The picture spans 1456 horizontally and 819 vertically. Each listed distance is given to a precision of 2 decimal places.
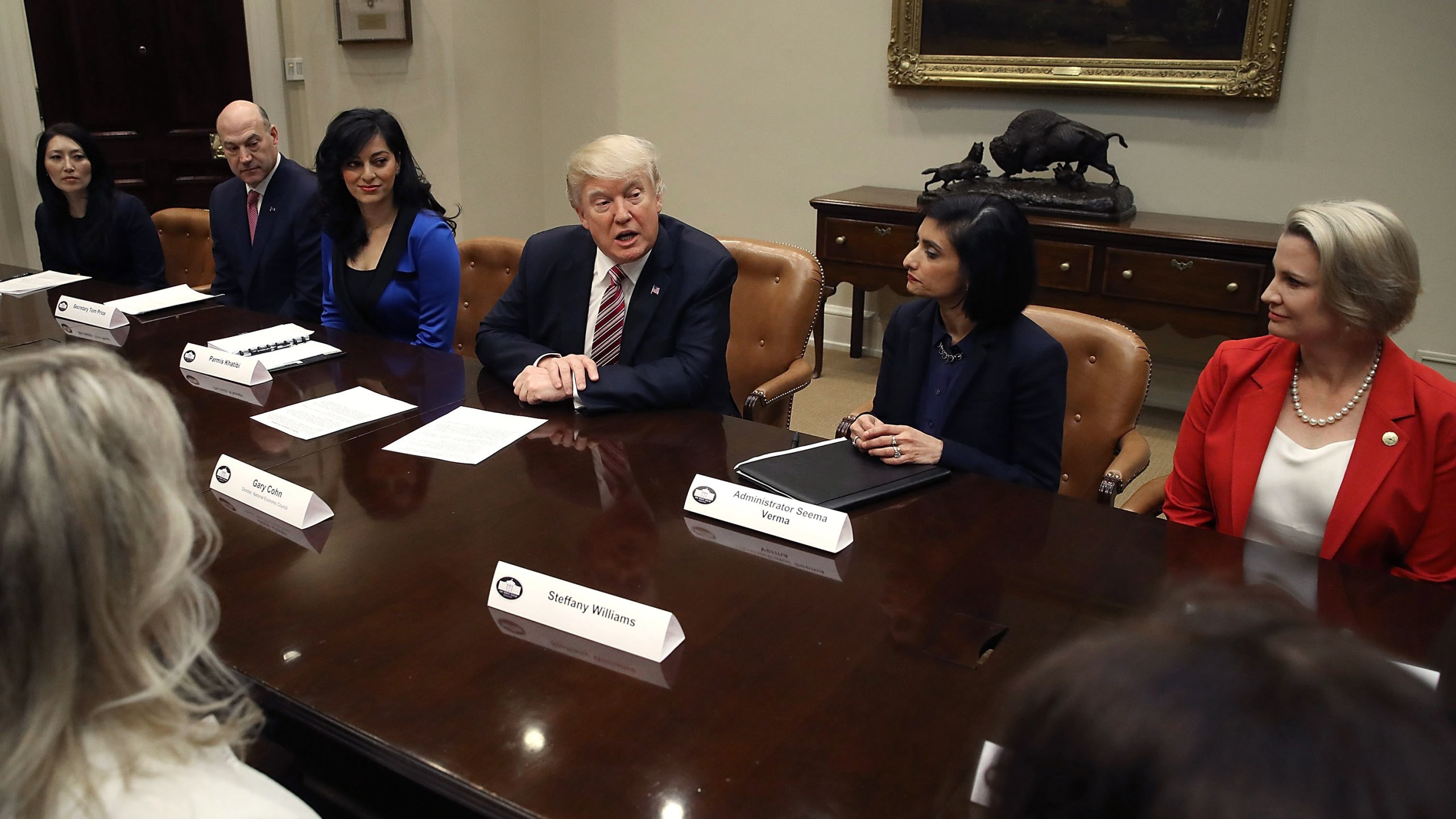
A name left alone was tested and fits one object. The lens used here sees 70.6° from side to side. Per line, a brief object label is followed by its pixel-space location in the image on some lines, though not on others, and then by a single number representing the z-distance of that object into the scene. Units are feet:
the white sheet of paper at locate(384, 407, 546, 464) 6.14
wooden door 16.97
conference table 3.36
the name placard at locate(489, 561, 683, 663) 4.00
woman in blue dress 9.39
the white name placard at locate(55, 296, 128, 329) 9.14
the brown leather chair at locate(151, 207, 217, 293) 13.70
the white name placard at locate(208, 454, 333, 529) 5.15
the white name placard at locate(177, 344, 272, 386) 7.53
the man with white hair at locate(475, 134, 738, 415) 7.63
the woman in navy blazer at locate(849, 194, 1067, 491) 6.87
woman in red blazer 5.58
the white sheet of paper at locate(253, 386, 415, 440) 6.57
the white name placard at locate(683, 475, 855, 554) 4.95
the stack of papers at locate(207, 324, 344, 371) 8.01
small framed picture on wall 17.22
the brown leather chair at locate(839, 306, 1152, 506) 7.38
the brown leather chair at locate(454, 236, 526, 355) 10.48
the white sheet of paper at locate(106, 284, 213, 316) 9.79
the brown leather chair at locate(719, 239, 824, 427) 9.25
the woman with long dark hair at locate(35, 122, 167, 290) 12.63
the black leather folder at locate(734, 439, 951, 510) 5.50
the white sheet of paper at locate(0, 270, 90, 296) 10.93
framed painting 13.16
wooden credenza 12.50
